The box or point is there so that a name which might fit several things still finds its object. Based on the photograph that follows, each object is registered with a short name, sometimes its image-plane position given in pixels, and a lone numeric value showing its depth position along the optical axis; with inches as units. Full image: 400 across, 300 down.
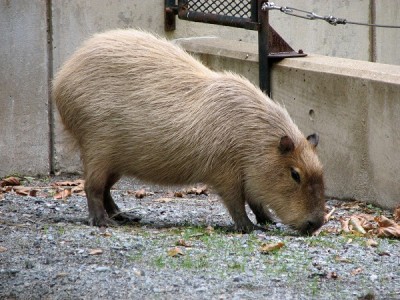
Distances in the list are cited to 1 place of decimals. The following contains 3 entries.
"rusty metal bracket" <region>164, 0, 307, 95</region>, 663.8
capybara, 530.9
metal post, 662.5
